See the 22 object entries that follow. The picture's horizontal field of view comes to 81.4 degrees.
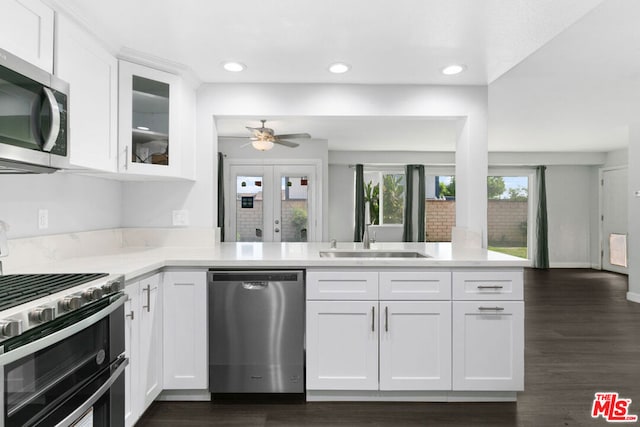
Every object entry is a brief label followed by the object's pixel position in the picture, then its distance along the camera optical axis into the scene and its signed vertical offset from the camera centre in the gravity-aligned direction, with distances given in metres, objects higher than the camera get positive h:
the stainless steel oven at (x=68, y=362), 1.06 -0.50
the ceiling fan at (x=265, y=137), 4.70 +1.02
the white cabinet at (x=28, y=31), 1.48 +0.80
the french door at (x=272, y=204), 6.54 +0.23
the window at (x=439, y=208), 8.27 +0.21
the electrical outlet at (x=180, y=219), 2.94 -0.02
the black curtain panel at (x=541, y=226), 7.73 -0.18
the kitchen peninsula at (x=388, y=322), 2.30 -0.65
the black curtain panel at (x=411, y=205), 7.77 +0.26
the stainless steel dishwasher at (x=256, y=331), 2.32 -0.71
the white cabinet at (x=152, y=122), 2.38 +0.65
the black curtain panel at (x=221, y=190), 6.26 +0.46
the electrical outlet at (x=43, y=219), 2.07 -0.01
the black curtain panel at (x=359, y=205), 7.57 +0.25
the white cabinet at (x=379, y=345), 2.30 -0.79
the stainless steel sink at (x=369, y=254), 2.84 -0.29
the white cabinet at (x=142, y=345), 1.90 -0.71
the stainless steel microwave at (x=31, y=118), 1.30 +0.37
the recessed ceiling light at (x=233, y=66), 2.58 +1.06
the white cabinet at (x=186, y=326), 2.32 -0.68
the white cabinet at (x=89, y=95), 1.86 +0.68
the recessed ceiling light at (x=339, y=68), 2.59 +1.06
